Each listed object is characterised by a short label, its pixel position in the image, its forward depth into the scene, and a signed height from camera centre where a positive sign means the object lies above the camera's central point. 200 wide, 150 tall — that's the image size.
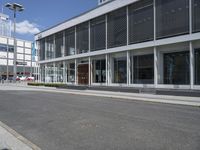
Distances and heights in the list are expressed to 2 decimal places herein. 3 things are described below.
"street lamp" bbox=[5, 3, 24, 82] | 27.16 +12.98
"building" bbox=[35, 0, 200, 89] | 13.23 +3.41
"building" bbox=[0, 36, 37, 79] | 55.82 +8.27
